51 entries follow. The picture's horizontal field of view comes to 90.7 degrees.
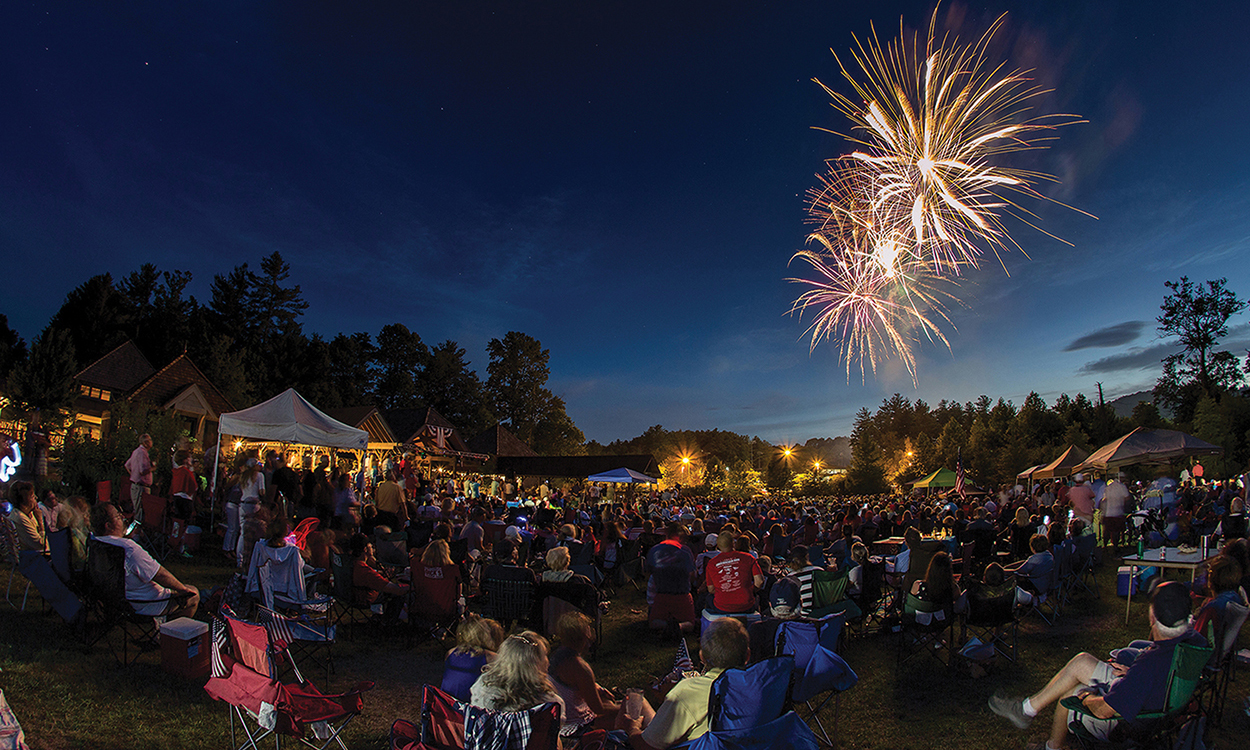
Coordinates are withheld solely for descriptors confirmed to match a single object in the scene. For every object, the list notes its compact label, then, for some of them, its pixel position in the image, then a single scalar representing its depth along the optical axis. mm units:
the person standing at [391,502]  10789
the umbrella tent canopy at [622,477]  22578
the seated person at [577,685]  3264
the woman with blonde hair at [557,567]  6250
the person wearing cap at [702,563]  7869
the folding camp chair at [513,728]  2494
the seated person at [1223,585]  4258
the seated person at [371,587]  6430
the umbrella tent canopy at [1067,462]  22438
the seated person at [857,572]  7152
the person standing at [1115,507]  12438
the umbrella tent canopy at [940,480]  30141
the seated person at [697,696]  3064
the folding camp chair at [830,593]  6129
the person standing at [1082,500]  12359
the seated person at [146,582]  5133
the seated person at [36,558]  5406
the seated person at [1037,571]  7359
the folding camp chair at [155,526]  8867
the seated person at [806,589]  6043
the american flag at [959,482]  25603
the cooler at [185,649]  4852
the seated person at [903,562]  7621
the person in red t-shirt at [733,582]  5879
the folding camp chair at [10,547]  6520
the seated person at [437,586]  6230
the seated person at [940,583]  5789
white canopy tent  10422
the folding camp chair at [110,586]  5070
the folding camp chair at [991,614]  5938
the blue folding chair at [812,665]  4043
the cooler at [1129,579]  8125
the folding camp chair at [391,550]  8133
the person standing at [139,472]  9828
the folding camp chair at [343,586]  6539
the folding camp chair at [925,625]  5809
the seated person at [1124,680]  3420
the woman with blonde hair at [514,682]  2600
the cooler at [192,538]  9555
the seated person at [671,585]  6918
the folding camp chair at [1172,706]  3389
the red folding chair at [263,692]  3303
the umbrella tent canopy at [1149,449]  14266
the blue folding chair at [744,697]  2893
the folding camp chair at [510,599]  6453
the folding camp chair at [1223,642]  4141
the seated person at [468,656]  3334
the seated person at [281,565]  5770
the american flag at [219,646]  3656
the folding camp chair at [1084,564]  8750
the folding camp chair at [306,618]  4934
